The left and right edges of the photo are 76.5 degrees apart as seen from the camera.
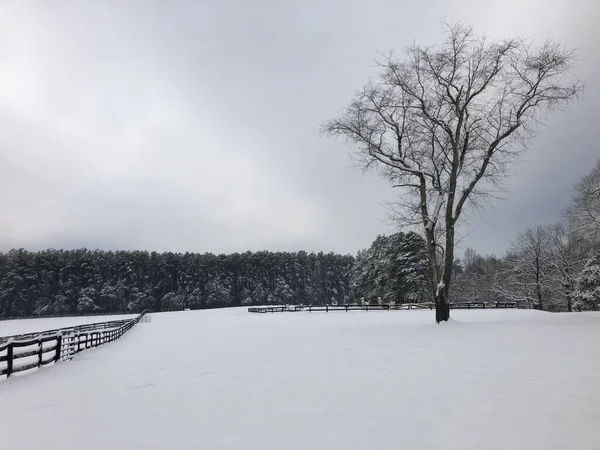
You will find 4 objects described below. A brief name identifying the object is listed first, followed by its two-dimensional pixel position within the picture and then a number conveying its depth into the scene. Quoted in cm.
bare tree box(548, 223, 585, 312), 5088
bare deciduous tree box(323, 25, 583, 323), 2150
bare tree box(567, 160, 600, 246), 2702
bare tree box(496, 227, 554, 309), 5509
